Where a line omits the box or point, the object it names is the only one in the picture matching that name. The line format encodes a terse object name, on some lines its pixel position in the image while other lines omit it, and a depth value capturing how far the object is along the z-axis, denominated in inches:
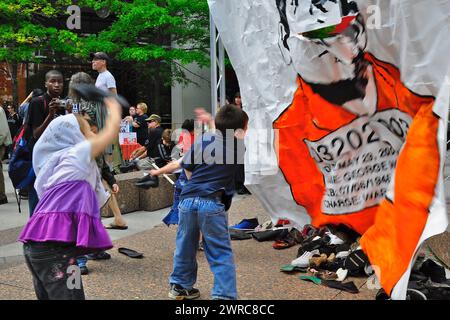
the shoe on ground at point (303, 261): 191.9
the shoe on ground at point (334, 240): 200.7
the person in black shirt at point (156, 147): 352.5
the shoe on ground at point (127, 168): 391.5
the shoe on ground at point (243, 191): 373.3
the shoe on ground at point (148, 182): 149.0
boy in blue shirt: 154.7
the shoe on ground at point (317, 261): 188.2
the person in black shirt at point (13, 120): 617.0
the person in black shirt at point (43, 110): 189.3
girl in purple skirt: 113.5
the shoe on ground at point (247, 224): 255.4
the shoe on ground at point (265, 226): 245.3
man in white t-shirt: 237.0
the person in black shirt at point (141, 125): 491.8
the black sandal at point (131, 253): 212.1
